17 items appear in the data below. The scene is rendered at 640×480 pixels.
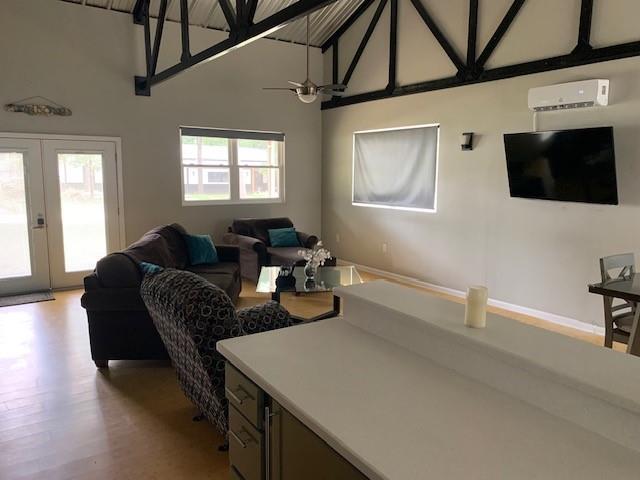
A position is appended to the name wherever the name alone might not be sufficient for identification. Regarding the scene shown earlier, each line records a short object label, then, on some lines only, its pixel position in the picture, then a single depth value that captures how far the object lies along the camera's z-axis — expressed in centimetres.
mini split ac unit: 425
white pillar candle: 160
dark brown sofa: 356
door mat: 552
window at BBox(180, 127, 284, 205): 708
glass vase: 494
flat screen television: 433
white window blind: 631
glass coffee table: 457
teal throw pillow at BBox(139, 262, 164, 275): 349
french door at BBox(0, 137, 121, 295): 577
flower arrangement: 492
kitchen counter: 108
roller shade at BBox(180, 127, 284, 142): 693
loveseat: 632
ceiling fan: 476
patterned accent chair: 233
